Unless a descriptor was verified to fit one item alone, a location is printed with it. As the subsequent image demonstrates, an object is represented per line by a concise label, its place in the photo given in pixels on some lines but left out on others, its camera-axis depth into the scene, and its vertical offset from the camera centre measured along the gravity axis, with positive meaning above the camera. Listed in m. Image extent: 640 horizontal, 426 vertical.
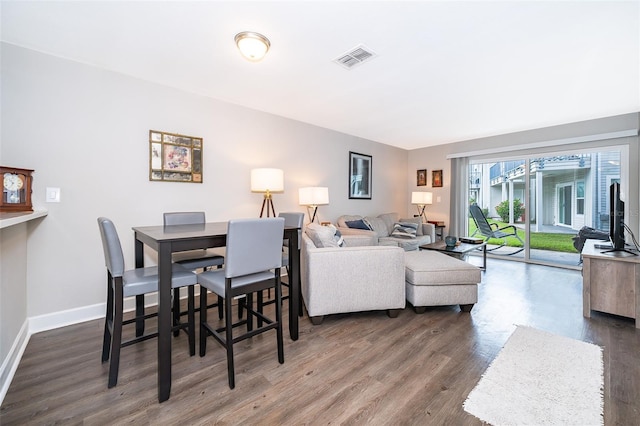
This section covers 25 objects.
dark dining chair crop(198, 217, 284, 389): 1.64 -0.38
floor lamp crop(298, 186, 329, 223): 3.90 +0.23
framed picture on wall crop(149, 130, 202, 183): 2.92 +0.61
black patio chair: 5.05 -0.29
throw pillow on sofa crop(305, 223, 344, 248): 2.71 -0.24
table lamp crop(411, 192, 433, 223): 5.63 +0.31
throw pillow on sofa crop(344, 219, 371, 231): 4.65 -0.20
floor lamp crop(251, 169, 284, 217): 3.27 +0.39
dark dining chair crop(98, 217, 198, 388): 1.62 -0.46
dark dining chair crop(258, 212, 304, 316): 2.84 -0.09
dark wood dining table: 1.52 -0.22
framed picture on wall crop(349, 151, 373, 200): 5.19 +0.72
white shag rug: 1.40 -1.03
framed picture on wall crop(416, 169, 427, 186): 6.23 +0.81
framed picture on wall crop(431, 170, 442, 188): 5.96 +0.75
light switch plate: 2.40 +0.14
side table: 5.81 -0.37
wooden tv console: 2.46 -0.66
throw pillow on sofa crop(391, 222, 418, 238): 5.03 -0.32
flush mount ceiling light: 2.06 +1.30
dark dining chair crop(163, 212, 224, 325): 2.22 -0.38
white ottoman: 2.66 -0.70
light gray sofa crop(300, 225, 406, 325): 2.44 -0.61
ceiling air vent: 2.32 +1.38
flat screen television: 2.68 -0.03
